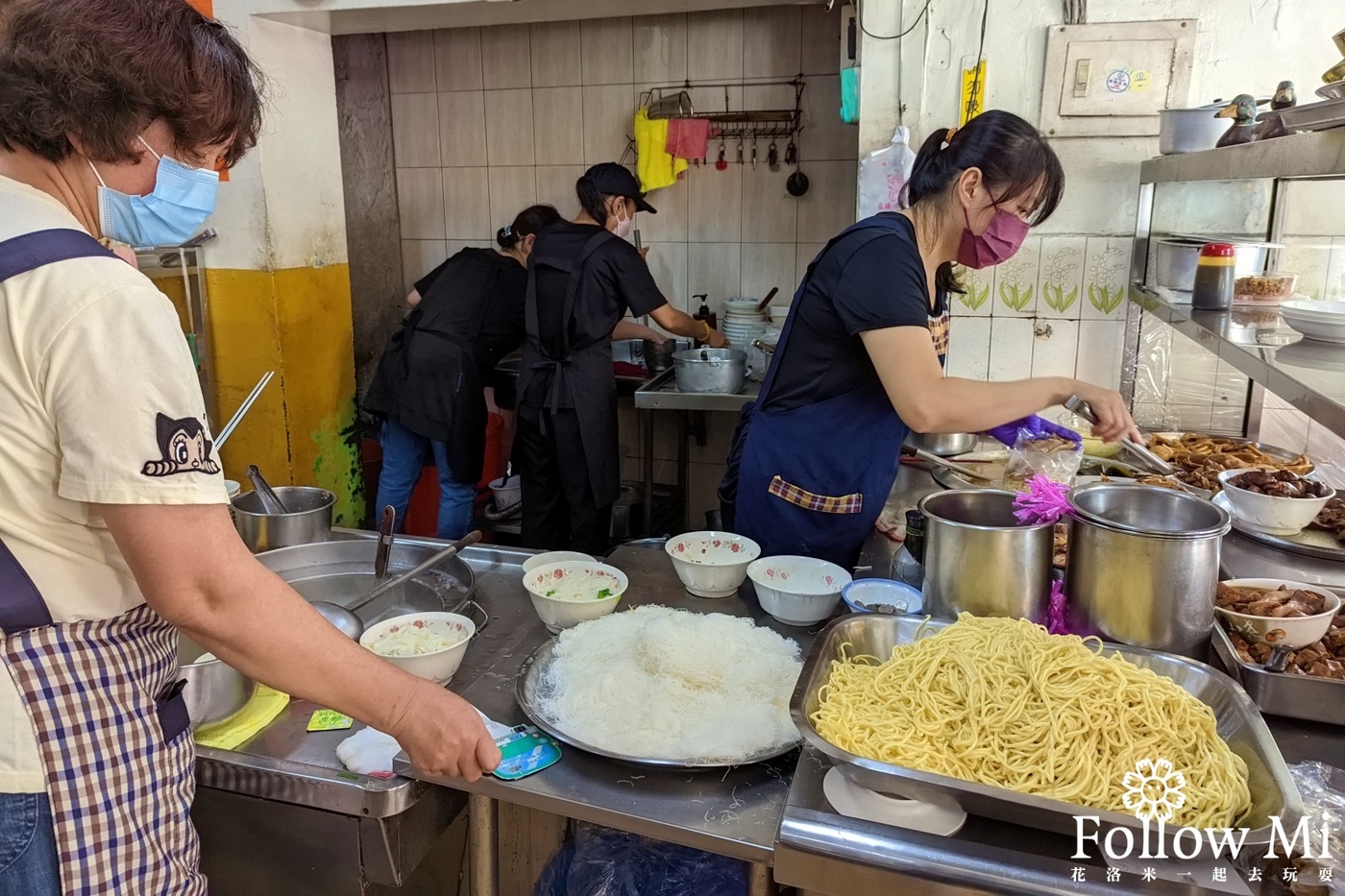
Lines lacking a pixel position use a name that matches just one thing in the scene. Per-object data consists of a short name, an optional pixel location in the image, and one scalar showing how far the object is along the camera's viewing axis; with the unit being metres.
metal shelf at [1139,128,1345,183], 1.35
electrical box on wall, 2.94
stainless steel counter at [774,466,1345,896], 1.09
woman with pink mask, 1.93
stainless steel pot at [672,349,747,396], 3.91
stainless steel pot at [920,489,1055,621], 1.58
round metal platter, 1.34
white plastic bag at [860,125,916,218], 3.14
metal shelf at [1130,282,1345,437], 1.28
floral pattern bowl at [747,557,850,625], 1.80
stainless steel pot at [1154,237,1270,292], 2.60
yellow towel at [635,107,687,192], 4.67
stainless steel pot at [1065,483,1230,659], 1.47
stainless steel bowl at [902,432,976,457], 2.91
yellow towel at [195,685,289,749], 1.50
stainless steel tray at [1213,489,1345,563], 1.90
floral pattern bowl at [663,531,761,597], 1.94
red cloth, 4.60
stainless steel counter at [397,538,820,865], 1.25
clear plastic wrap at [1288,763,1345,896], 1.03
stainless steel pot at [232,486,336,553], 2.14
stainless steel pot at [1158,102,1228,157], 2.59
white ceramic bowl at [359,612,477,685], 1.56
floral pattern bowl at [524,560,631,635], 1.80
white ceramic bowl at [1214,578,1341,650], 1.49
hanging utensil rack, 4.58
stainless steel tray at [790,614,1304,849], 1.09
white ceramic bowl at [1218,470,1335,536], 1.98
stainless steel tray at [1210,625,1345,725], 1.37
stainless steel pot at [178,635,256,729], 1.44
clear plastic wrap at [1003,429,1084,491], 2.18
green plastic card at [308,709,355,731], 1.56
